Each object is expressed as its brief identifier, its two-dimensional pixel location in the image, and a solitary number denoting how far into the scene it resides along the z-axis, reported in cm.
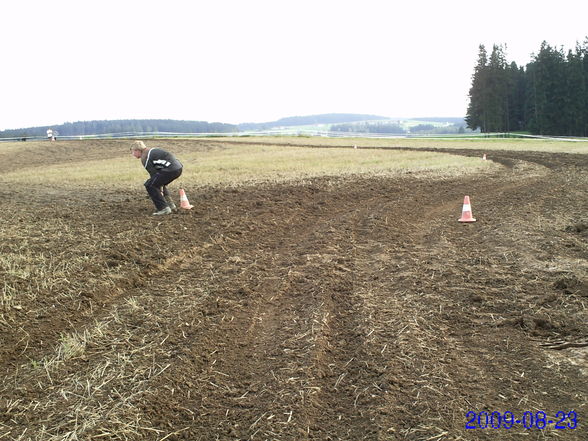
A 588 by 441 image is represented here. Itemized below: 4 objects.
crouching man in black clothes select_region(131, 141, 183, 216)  947
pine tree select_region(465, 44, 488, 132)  7094
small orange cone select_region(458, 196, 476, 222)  887
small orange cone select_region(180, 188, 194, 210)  1019
